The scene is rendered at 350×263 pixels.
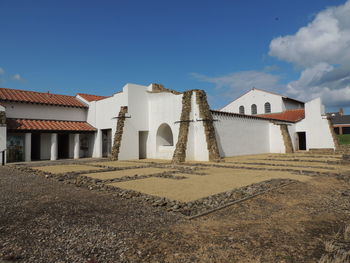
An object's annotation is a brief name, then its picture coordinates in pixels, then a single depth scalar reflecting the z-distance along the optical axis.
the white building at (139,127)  18.80
